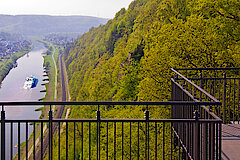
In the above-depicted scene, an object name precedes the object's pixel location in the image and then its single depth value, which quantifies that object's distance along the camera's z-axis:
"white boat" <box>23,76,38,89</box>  97.07
